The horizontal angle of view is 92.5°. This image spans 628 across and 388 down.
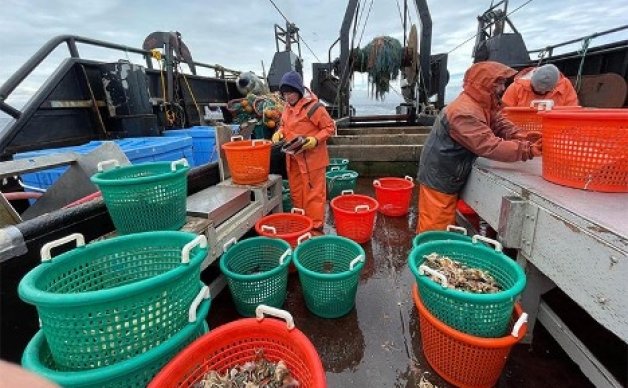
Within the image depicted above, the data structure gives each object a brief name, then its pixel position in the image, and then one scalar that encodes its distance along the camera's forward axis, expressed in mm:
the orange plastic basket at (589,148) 1456
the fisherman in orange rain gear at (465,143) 2172
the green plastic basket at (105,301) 966
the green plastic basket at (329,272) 2078
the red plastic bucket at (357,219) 3094
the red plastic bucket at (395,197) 3826
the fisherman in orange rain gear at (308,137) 3288
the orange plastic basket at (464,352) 1457
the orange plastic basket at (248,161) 2832
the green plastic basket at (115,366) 981
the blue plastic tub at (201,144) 4672
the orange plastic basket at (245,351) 1091
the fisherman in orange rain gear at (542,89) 3564
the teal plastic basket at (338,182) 4289
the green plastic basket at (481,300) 1443
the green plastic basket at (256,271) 2078
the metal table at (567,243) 1166
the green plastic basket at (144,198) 1694
